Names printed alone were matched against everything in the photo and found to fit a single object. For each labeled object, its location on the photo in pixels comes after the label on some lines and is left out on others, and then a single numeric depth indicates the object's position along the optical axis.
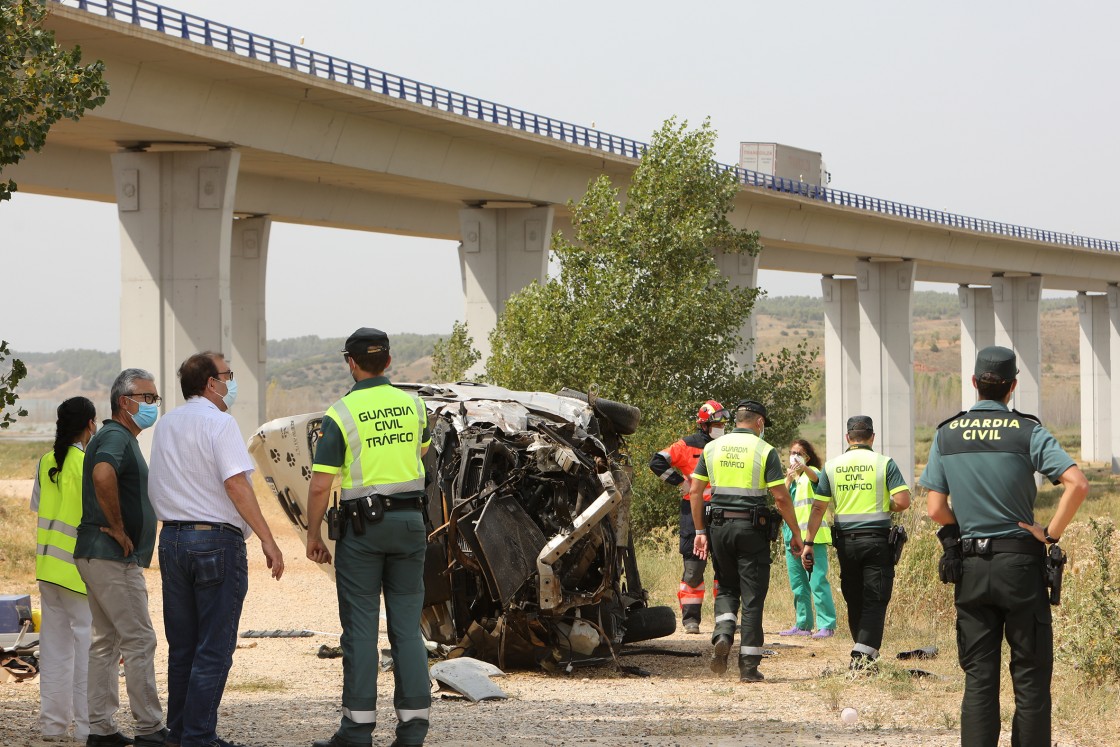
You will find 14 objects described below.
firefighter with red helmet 23.83
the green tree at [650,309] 42.62
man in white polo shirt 13.00
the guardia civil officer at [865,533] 19.20
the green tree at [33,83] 14.73
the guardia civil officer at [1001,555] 12.55
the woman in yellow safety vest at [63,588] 14.42
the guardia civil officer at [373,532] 13.58
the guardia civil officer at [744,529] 19.19
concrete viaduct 48.62
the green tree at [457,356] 70.06
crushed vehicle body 18.34
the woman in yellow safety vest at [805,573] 23.73
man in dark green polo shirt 13.64
